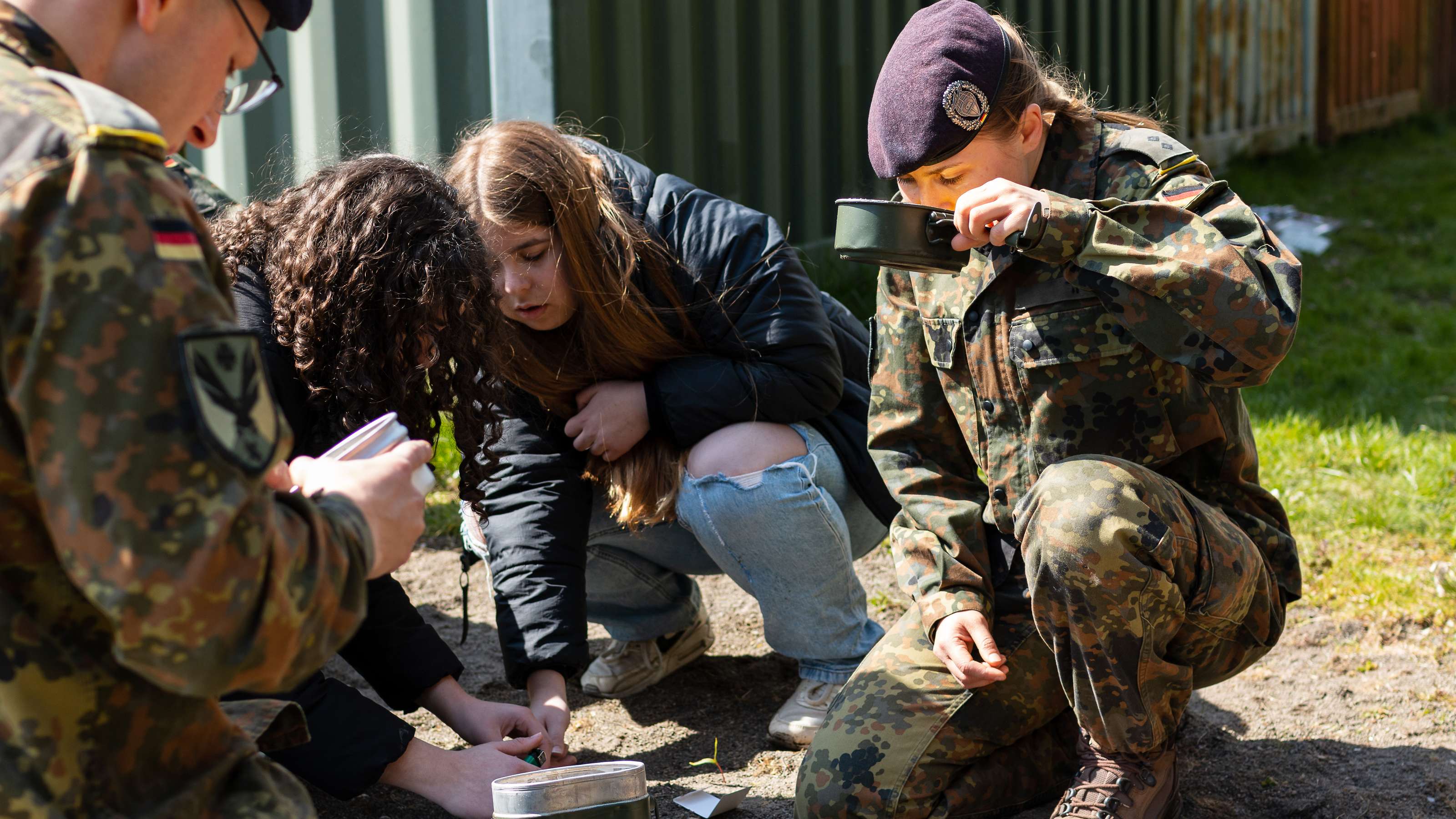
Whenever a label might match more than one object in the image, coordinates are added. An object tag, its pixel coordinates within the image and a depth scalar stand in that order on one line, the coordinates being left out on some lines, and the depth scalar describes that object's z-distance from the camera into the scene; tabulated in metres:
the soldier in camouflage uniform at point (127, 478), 2.98
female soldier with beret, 3.71
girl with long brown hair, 4.16
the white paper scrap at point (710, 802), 3.88
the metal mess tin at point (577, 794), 3.48
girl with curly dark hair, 3.81
